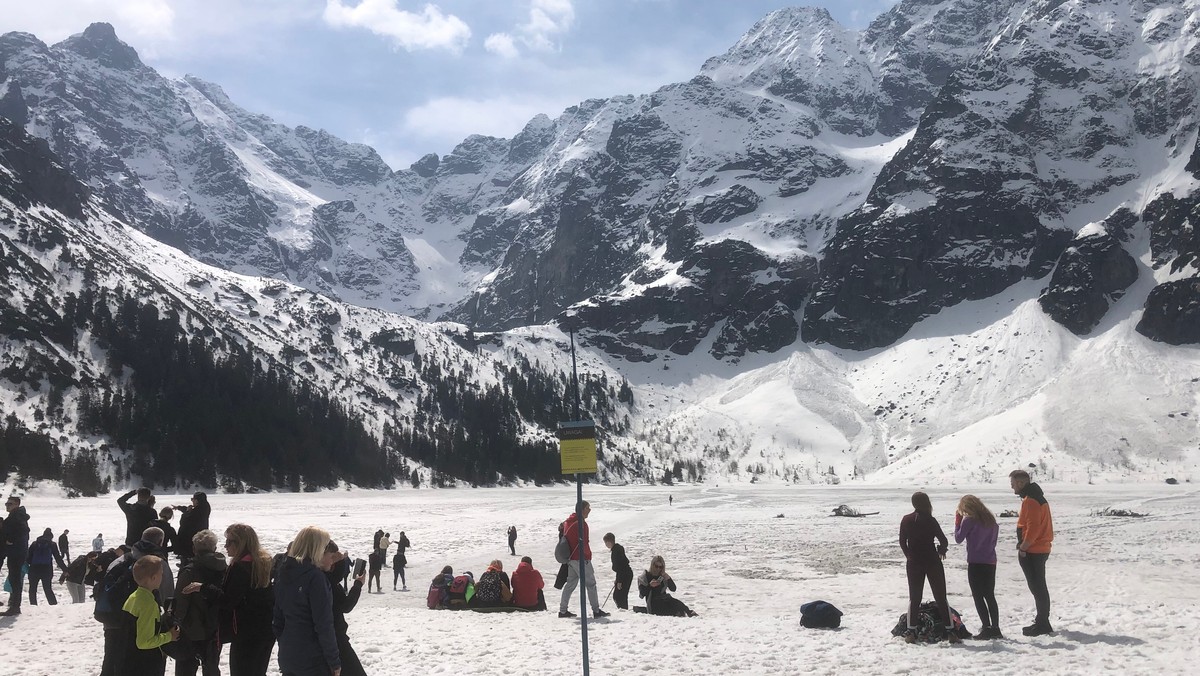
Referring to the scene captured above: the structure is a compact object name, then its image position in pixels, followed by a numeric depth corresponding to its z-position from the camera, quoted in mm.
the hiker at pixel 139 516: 15016
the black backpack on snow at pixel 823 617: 16203
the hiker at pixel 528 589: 20250
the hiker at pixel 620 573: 19828
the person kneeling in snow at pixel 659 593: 18953
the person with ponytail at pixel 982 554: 13702
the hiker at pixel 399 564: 27281
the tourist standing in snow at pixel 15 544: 18188
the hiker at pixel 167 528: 13438
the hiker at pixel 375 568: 26594
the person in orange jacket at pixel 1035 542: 13688
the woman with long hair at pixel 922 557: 13906
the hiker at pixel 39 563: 20516
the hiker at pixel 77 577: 21812
